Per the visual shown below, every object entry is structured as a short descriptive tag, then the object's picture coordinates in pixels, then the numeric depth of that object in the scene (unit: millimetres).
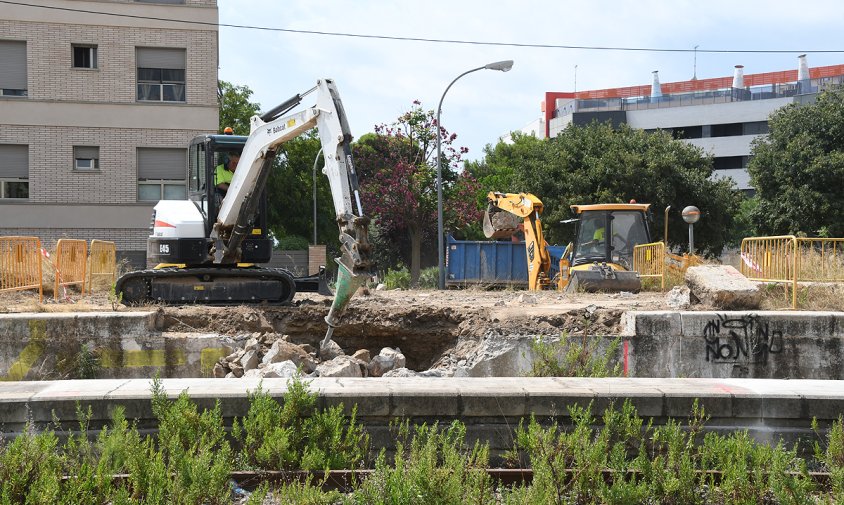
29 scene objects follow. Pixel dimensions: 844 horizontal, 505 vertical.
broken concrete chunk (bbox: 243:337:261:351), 11039
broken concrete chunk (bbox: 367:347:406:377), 10984
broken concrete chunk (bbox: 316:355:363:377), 9516
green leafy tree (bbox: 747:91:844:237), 39000
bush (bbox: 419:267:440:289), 30494
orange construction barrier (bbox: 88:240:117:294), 16406
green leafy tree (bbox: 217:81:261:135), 47388
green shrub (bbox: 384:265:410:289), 26078
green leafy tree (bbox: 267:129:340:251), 49781
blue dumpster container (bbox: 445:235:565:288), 28797
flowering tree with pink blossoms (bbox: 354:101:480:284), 36250
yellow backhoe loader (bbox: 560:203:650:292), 19359
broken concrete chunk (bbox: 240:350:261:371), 10531
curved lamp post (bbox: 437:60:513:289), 26656
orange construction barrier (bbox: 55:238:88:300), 15320
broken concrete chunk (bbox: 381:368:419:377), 10281
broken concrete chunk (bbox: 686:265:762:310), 11219
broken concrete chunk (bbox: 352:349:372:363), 11148
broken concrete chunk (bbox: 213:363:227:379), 10922
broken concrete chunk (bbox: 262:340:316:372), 10320
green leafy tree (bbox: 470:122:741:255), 39031
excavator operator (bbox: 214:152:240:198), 13586
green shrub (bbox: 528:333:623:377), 8508
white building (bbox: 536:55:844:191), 65938
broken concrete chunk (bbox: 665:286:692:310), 12799
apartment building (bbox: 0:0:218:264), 26656
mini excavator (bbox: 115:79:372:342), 12609
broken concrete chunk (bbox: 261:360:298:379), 9188
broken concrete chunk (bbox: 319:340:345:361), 11805
